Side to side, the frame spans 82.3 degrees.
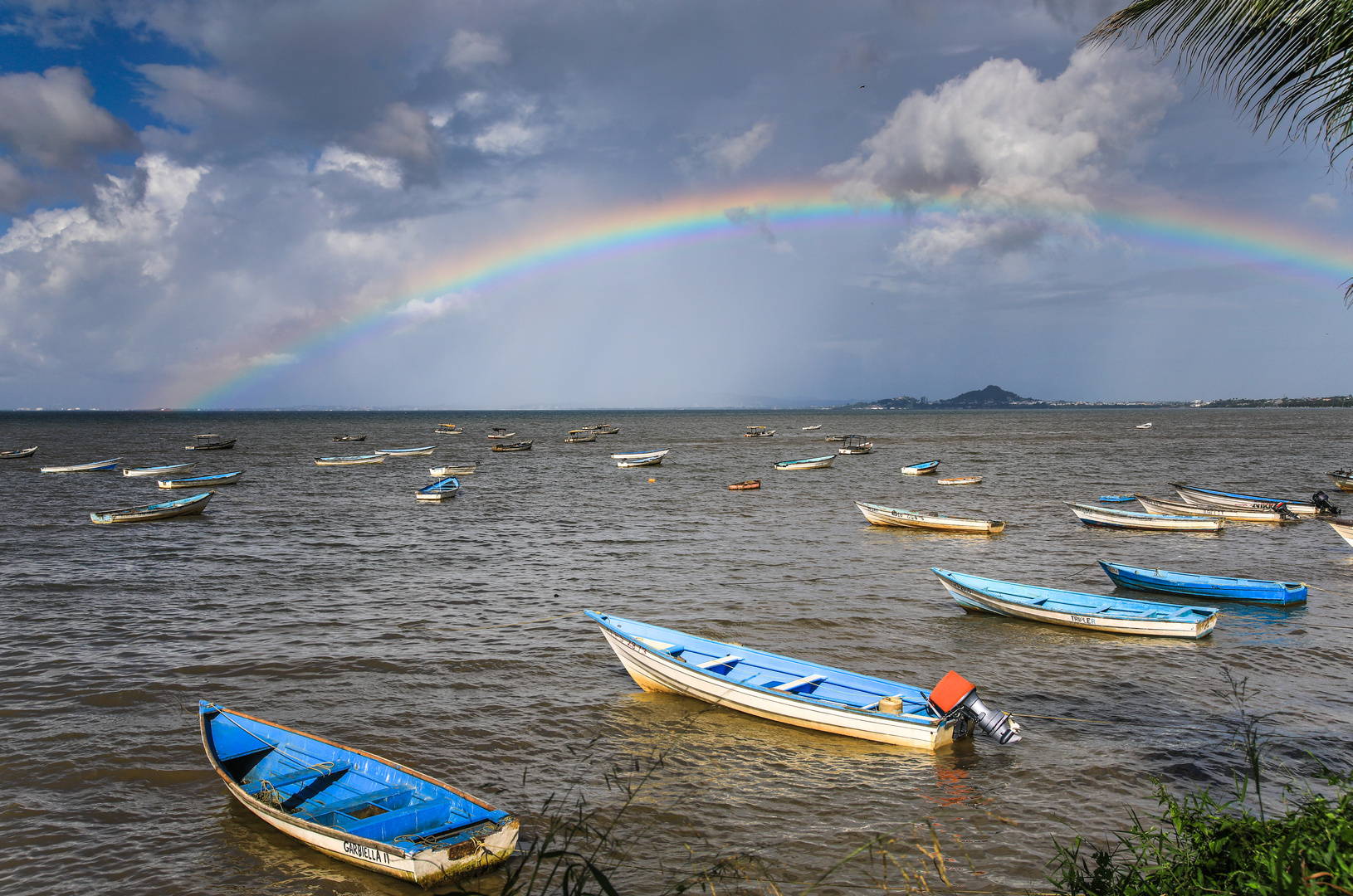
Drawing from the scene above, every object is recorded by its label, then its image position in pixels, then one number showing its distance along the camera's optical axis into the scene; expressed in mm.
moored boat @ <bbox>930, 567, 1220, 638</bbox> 16641
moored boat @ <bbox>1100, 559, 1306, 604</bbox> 18891
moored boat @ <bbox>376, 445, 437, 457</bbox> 73825
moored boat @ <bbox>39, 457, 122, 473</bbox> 58438
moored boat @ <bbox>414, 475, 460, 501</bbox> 42219
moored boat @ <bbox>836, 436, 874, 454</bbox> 74531
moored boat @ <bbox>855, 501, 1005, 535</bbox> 30047
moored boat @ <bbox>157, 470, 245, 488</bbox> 45062
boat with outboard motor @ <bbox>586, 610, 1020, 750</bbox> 11352
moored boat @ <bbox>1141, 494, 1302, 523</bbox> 31188
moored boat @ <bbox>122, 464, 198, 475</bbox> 55188
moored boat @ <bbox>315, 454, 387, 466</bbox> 64125
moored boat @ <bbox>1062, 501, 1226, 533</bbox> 29922
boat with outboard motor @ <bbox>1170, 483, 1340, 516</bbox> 32000
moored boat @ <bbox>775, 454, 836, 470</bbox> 58812
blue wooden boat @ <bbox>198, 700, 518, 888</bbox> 8281
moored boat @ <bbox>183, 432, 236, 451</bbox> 81000
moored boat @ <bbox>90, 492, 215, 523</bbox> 34031
